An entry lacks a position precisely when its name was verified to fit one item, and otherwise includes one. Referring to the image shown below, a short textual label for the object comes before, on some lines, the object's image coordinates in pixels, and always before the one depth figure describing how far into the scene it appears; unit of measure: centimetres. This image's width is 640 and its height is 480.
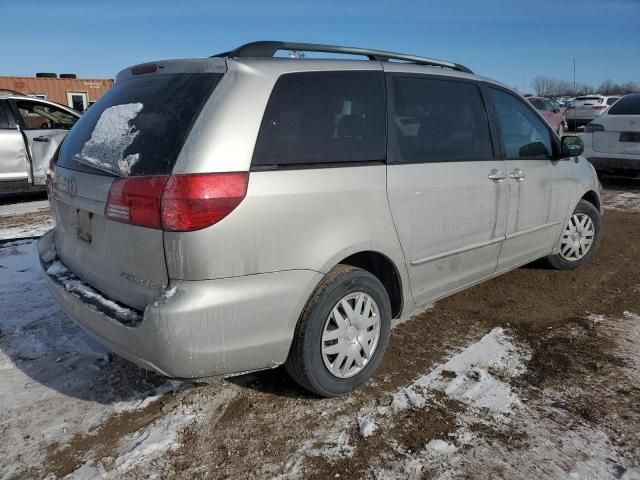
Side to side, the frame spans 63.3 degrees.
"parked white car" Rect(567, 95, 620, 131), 2259
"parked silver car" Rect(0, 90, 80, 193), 771
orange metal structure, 1859
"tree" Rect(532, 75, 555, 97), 10719
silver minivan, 219
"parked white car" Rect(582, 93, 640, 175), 840
